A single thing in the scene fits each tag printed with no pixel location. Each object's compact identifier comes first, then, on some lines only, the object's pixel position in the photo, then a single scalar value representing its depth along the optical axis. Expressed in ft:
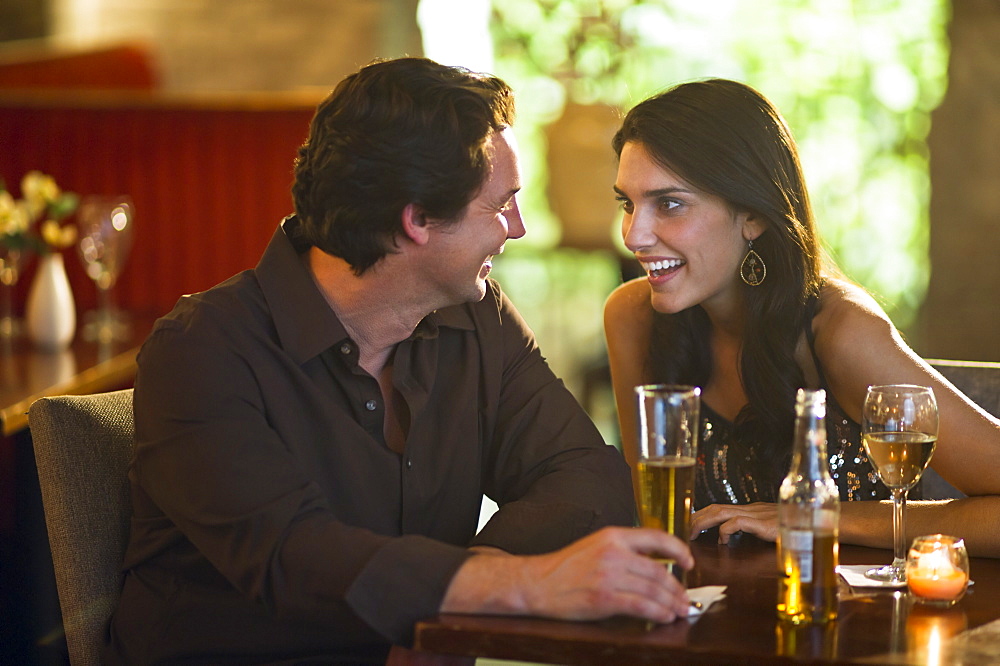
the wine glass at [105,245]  19.88
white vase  18.20
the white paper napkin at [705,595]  10.52
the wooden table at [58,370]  14.07
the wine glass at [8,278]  18.68
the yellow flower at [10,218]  18.51
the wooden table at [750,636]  10.17
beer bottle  10.37
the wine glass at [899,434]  10.85
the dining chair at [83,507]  11.50
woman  12.70
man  10.90
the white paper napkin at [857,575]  10.82
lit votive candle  10.65
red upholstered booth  25.61
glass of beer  10.46
